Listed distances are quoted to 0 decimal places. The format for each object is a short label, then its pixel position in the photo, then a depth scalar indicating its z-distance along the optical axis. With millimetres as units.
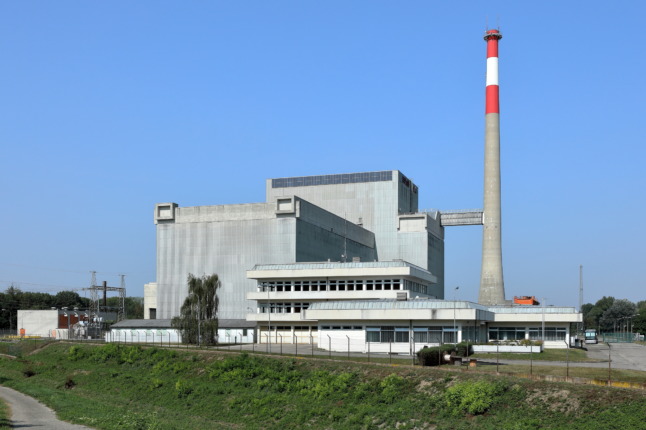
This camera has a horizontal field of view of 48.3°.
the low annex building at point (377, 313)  80625
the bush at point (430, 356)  58125
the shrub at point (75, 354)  82500
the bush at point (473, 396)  45562
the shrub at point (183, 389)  60750
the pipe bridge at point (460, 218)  148750
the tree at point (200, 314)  91562
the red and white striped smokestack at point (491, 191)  124875
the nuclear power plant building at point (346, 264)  82438
